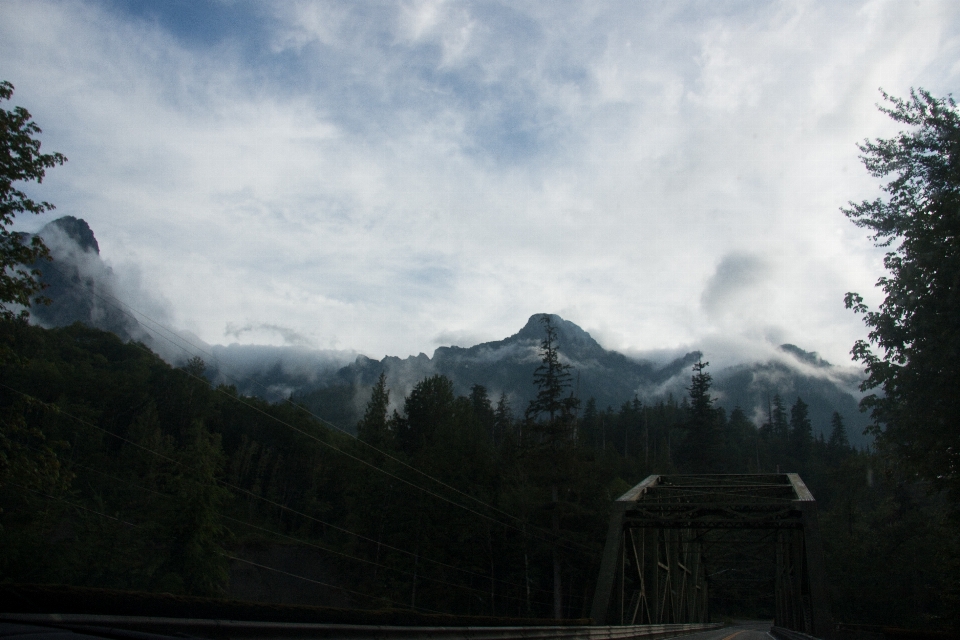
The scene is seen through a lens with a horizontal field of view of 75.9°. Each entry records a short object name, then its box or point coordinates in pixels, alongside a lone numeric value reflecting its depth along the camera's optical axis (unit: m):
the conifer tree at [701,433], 61.47
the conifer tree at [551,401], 37.56
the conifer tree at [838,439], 113.30
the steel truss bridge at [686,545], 16.28
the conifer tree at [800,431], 110.88
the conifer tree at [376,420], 68.06
